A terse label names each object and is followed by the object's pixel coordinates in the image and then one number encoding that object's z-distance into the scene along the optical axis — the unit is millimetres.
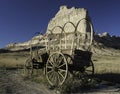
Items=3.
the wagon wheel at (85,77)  5880
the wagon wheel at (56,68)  5383
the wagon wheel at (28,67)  6708
